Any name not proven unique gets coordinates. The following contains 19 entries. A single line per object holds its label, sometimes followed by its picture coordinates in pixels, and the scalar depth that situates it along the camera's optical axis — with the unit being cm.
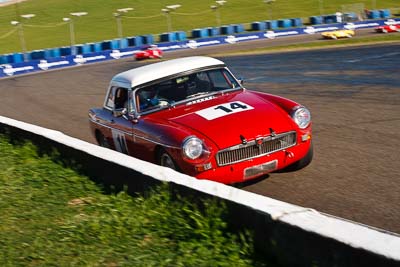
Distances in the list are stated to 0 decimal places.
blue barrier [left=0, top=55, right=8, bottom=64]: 3884
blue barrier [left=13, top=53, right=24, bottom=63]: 3887
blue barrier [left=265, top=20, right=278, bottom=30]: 5226
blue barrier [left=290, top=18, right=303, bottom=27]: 5262
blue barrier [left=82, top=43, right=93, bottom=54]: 4384
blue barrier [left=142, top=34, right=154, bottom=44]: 4753
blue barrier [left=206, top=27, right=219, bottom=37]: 5041
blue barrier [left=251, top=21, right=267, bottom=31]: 5234
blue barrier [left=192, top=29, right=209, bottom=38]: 5053
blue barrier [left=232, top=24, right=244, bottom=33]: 5188
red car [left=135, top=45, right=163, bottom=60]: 3422
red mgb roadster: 633
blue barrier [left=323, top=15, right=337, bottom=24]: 5284
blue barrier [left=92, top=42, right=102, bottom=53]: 4406
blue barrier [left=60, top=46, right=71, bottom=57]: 4300
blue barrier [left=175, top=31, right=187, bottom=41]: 4831
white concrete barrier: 315
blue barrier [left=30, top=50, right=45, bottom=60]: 4175
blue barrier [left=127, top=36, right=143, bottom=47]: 4672
